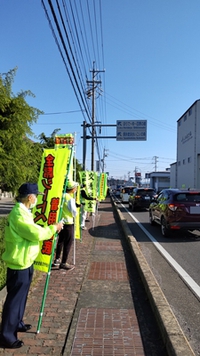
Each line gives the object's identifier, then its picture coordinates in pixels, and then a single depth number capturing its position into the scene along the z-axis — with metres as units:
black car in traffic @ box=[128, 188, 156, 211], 19.91
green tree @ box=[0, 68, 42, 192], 5.80
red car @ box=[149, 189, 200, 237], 9.19
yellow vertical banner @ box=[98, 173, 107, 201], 18.03
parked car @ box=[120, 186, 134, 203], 29.33
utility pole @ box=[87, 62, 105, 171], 25.83
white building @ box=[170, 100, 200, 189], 34.12
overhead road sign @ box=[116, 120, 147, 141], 21.44
